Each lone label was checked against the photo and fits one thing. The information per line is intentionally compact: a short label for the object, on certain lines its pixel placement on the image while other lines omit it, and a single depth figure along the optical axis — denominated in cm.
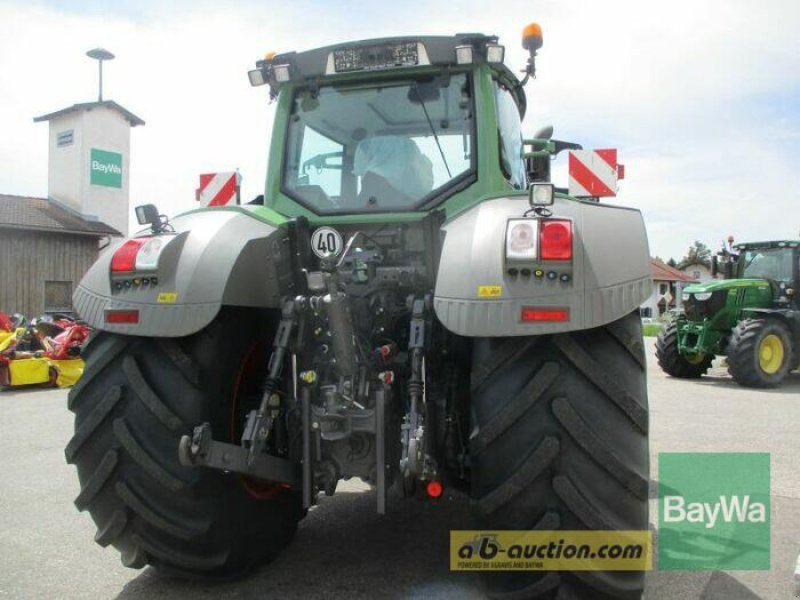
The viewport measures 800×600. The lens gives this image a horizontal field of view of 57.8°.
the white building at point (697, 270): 7114
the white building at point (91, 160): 2522
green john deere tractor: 1214
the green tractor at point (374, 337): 258
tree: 7443
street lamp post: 2427
